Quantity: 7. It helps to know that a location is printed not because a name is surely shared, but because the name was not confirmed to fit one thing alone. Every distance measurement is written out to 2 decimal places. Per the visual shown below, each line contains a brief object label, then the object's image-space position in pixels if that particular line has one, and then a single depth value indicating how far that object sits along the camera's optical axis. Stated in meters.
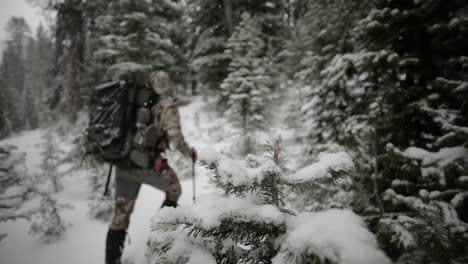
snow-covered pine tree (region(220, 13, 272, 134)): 7.96
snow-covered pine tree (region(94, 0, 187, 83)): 8.87
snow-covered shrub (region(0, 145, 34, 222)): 3.17
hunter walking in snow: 2.89
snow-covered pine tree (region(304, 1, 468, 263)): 2.04
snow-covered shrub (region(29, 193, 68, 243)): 4.11
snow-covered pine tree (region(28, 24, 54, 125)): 9.08
